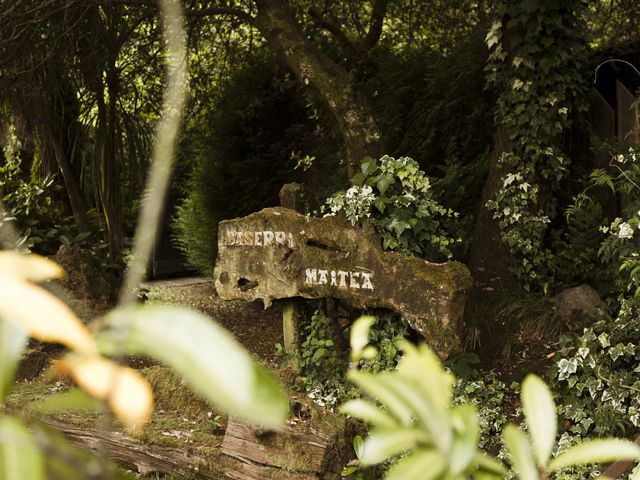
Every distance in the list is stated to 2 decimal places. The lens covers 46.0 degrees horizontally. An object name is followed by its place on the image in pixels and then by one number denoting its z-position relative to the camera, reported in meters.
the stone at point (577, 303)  5.32
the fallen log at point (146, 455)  4.36
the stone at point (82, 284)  6.23
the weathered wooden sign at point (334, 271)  4.54
